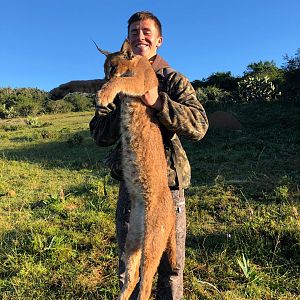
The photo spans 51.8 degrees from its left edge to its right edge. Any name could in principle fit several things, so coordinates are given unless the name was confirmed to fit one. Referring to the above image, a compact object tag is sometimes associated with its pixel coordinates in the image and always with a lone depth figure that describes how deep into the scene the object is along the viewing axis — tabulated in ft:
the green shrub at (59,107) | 82.01
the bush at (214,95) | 63.00
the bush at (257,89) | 61.81
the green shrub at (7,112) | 78.14
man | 8.42
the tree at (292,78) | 54.54
